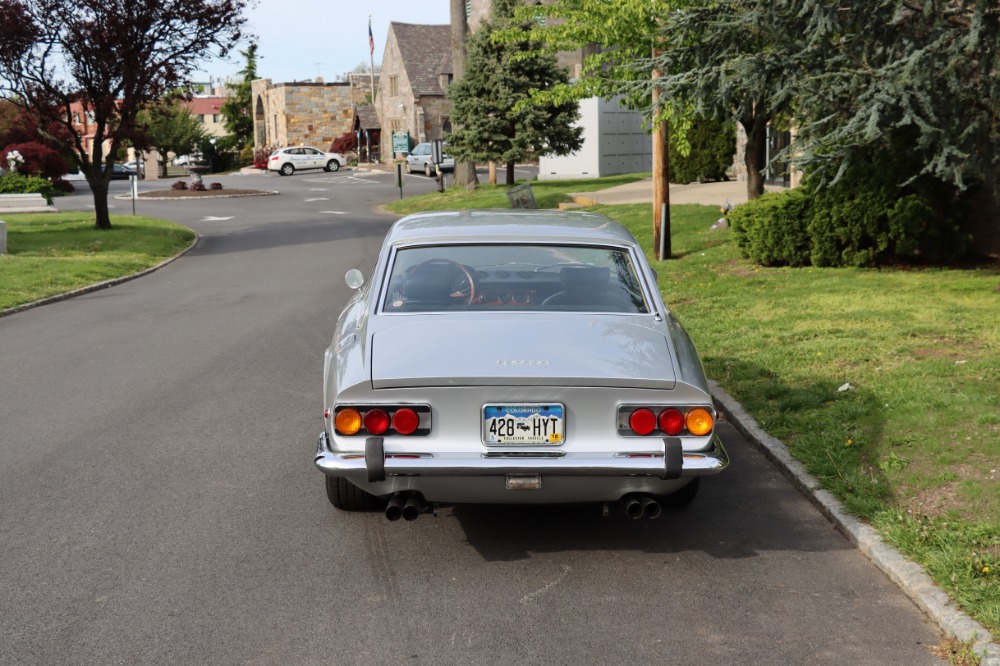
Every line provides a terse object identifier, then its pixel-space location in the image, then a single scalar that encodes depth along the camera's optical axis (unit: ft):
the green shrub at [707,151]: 104.88
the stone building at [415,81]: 217.15
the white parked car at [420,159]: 181.27
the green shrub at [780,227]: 48.49
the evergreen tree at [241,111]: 289.74
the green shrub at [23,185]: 133.39
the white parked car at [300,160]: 210.38
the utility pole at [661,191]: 54.34
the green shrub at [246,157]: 267.59
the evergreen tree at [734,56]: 38.50
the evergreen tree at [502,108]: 118.93
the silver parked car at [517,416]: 16.35
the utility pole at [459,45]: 127.03
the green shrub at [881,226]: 46.34
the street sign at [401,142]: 166.30
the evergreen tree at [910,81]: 34.37
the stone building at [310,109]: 252.21
